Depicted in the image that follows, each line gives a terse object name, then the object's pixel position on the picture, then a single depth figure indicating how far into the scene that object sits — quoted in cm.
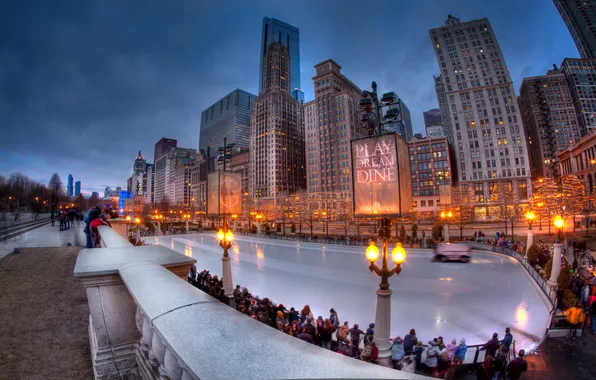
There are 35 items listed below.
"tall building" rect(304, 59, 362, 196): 9712
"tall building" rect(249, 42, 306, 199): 11319
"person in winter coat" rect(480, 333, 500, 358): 886
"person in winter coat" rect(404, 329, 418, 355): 928
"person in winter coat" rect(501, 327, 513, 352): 908
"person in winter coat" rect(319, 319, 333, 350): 1025
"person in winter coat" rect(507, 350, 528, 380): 764
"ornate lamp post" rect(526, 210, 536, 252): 2214
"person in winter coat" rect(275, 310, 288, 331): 1037
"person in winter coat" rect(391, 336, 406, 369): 893
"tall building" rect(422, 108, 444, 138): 17900
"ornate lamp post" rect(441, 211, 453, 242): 3234
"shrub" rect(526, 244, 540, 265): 1947
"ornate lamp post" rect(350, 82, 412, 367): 753
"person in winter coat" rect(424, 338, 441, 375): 856
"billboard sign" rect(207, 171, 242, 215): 1462
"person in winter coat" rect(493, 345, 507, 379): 816
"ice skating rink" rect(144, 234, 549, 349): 1189
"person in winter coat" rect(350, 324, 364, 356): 958
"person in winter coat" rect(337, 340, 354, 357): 871
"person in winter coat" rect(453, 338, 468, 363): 875
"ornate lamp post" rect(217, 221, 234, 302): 1489
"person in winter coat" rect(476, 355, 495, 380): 761
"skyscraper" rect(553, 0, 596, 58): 12238
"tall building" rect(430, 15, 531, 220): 7469
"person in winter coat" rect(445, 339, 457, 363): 884
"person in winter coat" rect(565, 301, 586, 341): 1041
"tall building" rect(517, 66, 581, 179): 10662
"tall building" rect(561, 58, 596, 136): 10356
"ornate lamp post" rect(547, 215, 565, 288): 1434
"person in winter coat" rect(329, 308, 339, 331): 1084
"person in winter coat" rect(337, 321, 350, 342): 975
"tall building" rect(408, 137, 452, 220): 8362
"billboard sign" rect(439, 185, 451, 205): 2861
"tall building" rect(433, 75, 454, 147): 13438
